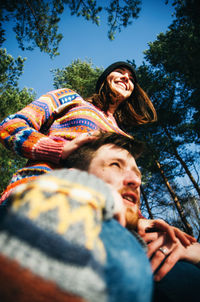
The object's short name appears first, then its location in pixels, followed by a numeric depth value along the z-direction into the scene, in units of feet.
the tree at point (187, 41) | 10.61
